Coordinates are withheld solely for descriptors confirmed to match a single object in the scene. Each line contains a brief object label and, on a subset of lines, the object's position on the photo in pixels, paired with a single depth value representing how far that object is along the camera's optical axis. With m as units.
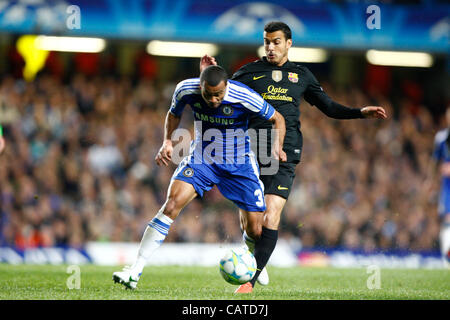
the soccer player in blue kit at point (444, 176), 19.69
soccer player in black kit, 14.86
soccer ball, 12.95
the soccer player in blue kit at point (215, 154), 13.07
